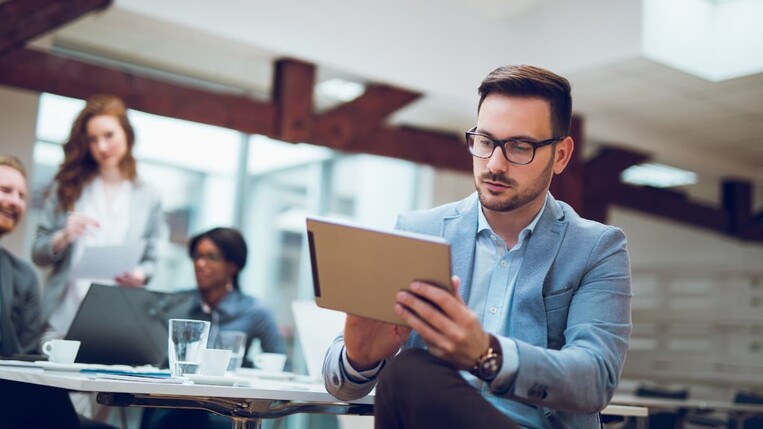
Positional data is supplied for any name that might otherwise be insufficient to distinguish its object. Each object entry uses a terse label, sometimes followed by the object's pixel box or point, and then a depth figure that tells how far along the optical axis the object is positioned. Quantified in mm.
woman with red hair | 3068
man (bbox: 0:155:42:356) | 2549
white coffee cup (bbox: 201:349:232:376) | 1818
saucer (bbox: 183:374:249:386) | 1712
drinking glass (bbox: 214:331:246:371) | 2164
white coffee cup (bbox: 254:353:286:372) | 2473
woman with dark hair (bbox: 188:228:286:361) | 3311
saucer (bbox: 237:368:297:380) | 2320
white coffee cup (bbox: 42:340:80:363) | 1909
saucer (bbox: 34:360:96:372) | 1792
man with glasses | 1338
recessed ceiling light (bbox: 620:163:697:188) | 8422
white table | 1477
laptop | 2166
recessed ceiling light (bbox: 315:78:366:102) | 6035
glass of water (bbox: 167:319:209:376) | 1813
